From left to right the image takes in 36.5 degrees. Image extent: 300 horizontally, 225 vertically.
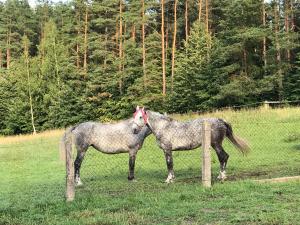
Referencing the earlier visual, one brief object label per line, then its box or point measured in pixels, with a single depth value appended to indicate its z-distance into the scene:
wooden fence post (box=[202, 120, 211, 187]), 9.24
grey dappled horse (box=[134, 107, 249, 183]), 11.23
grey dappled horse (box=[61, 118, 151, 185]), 12.41
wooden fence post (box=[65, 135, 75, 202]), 8.62
